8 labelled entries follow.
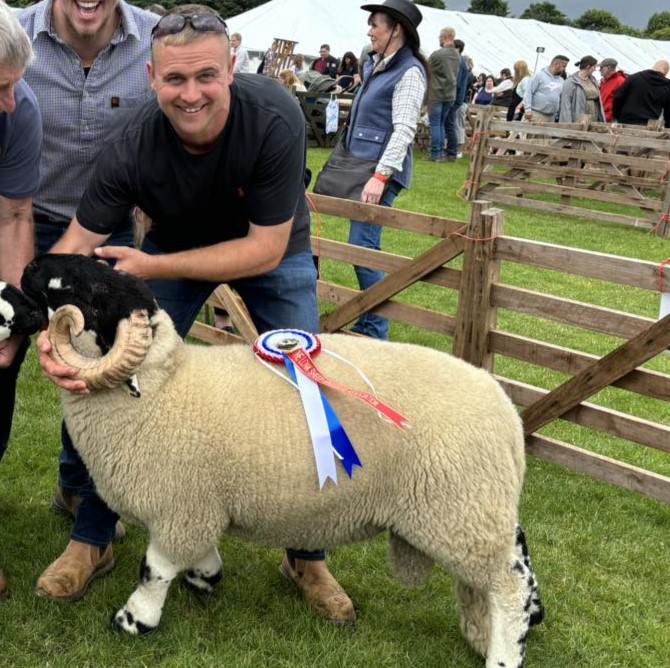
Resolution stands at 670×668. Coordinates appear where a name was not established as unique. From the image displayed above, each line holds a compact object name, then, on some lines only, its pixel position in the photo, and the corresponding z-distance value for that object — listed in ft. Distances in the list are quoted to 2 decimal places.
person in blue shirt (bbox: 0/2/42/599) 8.59
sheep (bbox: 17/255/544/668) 7.94
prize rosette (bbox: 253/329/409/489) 7.84
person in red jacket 54.33
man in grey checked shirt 9.70
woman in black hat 17.17
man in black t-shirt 7.75
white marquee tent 87.15
